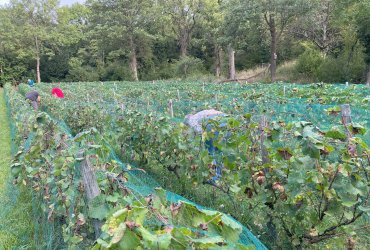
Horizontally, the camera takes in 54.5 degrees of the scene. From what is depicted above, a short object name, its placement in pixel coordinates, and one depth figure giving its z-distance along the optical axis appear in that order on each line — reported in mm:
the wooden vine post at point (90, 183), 2145
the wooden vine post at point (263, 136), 3842
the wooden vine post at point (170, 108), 8965
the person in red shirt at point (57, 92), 13543
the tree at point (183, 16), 39688
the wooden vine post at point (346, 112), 3797
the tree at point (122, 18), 38750
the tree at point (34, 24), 43500
